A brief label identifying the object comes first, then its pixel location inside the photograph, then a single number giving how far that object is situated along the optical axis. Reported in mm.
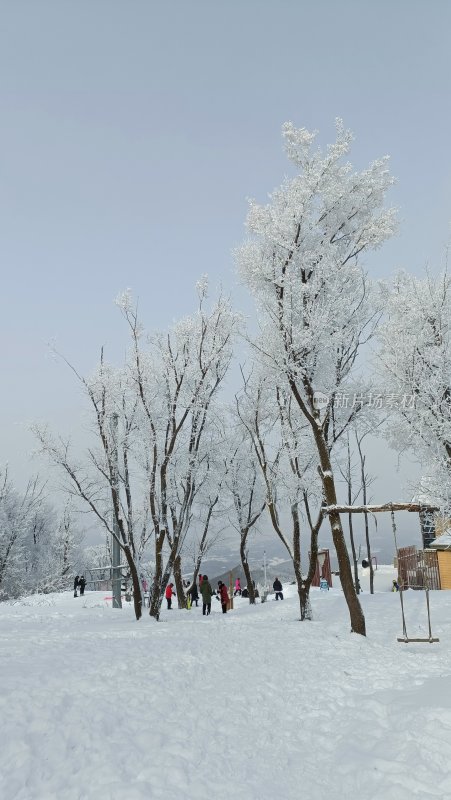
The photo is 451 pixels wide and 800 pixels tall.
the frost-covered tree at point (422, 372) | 15883
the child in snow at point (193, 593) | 26375
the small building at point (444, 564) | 30328
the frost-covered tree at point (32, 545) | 39281
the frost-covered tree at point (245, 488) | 28056
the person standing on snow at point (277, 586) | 27594
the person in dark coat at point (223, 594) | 23578
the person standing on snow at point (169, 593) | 24702
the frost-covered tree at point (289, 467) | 18281
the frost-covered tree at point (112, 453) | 18203
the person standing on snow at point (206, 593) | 21578
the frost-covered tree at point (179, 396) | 18547
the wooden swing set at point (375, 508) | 13445
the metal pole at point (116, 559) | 18716
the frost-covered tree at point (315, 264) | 14531
